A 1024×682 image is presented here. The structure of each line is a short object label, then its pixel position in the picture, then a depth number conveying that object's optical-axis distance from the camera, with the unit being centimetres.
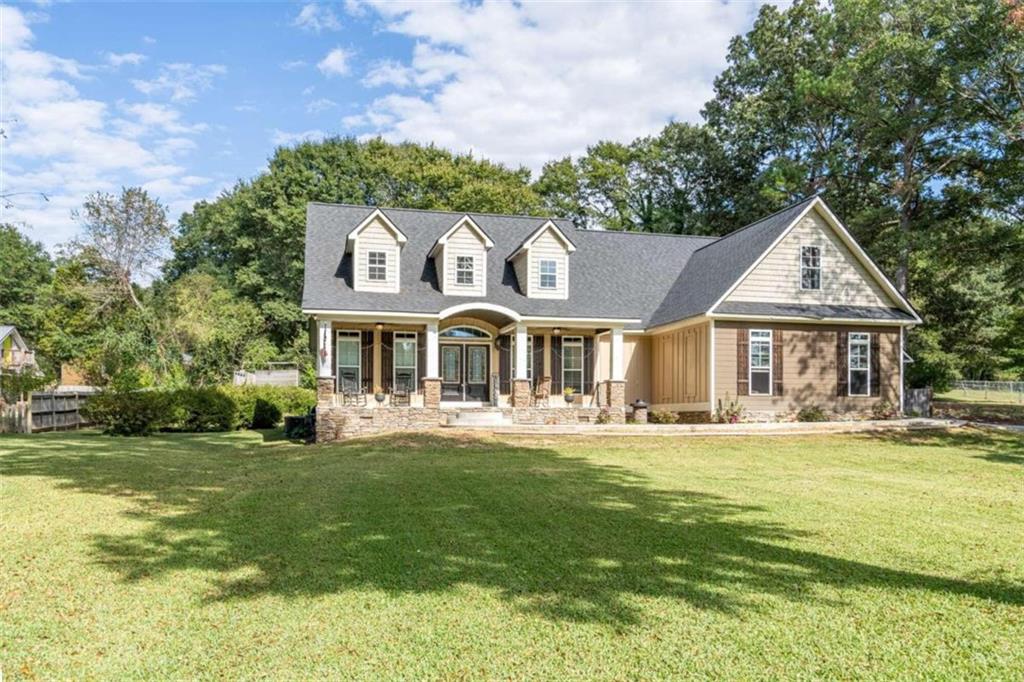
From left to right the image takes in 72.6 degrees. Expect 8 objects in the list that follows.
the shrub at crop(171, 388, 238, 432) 2273
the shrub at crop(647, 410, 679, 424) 2236
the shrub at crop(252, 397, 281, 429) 2534
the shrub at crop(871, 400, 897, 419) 2200
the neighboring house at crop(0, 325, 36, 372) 4522
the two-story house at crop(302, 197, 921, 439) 2109
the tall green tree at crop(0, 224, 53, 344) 5325
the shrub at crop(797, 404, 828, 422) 2127
